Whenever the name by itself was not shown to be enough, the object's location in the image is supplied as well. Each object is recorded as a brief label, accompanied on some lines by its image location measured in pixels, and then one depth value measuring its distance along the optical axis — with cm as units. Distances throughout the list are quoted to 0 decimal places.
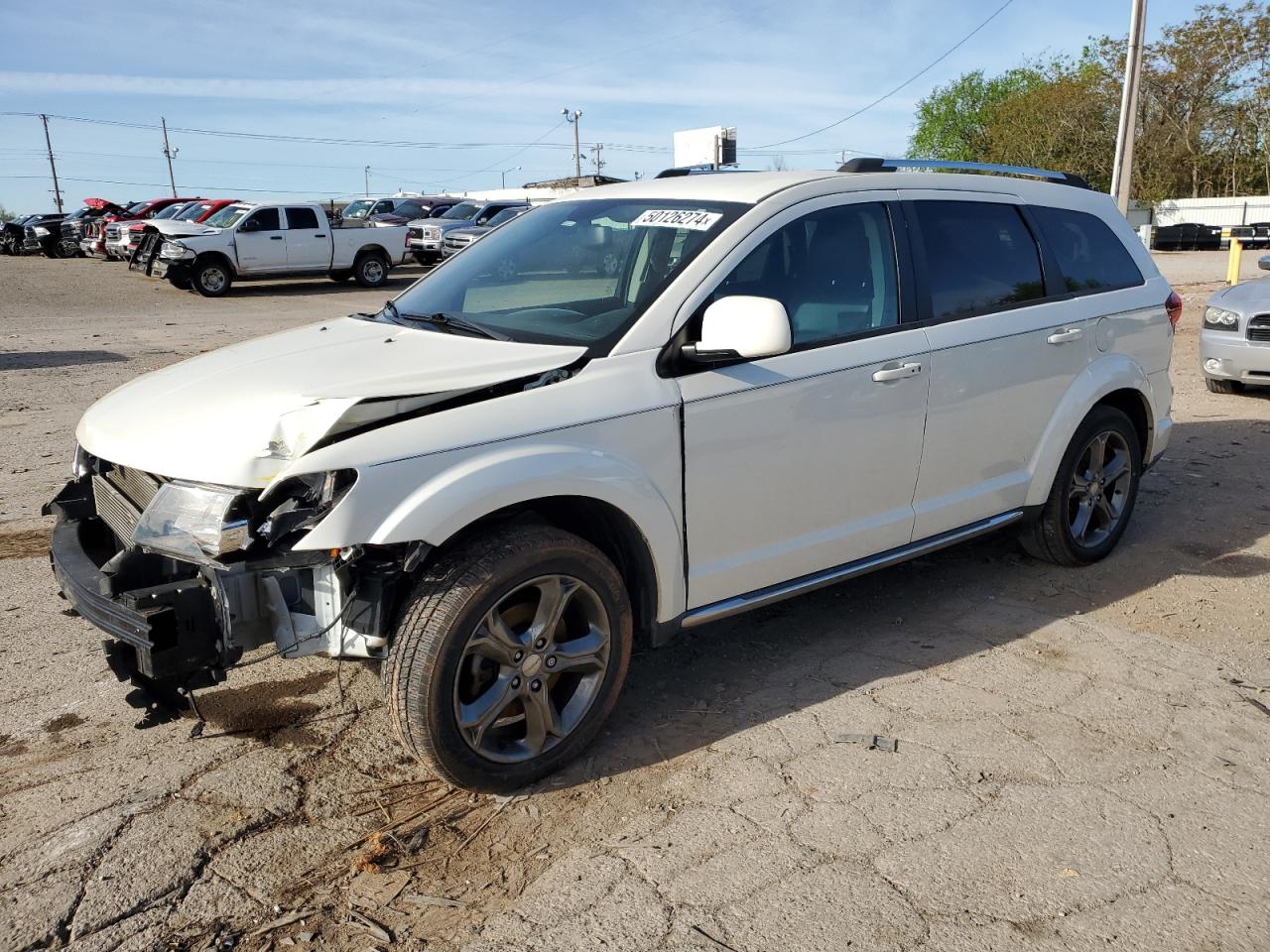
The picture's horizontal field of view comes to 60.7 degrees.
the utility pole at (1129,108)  2109
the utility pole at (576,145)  8231
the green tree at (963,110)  7625
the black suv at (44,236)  3362
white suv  303
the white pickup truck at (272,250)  2238
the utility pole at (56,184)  8794
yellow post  1922
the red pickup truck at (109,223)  2997
